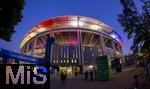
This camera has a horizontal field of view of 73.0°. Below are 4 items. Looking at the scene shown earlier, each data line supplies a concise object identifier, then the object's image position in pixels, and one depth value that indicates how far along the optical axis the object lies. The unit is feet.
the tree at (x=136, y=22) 31.30
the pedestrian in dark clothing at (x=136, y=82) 22.13
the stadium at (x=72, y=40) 106.58
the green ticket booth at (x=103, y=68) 39.50
